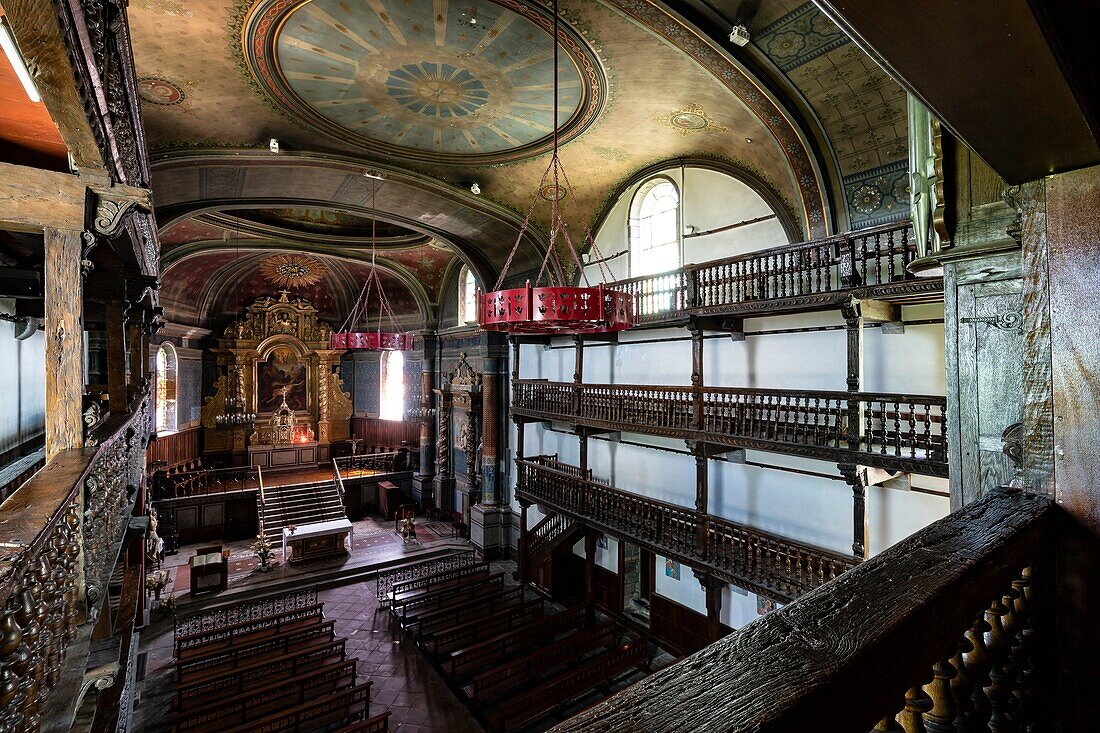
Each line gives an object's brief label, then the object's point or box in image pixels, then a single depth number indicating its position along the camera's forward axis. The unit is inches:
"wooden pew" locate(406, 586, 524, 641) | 410.9
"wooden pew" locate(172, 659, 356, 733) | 282.7
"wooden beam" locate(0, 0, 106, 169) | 90.6
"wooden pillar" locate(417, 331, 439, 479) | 739.4
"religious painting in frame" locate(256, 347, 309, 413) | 798.5
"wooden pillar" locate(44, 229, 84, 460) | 121.8
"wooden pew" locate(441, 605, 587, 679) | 350.3
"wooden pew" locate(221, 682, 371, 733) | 271.4
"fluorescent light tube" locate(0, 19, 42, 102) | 92.0
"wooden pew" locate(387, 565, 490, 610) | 455.0
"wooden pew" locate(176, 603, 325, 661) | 366.3
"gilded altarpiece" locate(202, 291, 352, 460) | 760.3
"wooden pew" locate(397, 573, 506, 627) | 432.0
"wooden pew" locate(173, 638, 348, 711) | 312.7
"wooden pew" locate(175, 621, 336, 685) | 338.0
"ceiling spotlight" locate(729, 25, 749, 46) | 233.0
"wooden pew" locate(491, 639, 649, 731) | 292.0
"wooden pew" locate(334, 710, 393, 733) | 260.1
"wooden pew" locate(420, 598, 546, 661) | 378.9
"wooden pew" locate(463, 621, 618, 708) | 318.7
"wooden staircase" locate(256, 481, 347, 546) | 613.3
